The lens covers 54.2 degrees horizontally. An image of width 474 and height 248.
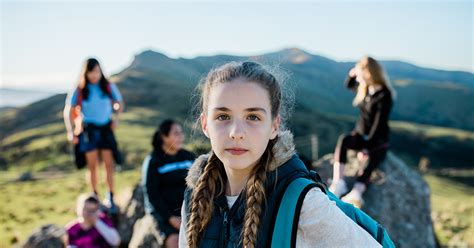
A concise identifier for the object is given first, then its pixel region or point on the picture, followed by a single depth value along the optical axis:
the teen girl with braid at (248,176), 2.04
